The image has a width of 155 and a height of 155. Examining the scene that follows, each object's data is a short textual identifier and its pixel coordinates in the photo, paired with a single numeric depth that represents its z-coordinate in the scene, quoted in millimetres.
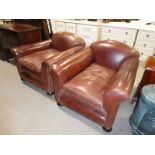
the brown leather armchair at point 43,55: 1668
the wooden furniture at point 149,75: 1446
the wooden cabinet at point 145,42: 2496
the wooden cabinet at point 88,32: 2809
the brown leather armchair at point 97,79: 1159
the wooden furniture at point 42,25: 2548
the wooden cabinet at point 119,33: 2590
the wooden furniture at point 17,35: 2288
